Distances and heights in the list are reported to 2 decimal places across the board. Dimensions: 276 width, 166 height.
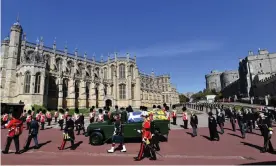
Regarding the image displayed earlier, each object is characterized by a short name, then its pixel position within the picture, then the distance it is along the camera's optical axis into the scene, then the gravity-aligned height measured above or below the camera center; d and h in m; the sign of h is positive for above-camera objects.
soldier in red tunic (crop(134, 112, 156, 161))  7.44 -1.46
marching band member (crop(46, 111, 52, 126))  19.39 -1.11
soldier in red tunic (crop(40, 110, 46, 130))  17.31 -1.16
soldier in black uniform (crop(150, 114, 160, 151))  8.14 -1.69
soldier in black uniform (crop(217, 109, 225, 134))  14.17 -1.29
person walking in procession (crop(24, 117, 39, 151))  9.79 -1.26
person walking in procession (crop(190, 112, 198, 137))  13.06 -1.28
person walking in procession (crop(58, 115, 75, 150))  9.47 -1.25
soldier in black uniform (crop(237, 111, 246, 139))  12.34 -1.31
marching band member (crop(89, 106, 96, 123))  15.78 -0.86
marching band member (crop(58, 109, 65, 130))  16.48 -1.22
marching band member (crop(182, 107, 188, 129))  16.04 -1.31
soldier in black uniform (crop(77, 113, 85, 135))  14.29 -1.25
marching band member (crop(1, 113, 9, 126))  18.56 -1.17
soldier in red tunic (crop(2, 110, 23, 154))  8.63 -1.01
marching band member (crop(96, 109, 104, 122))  15.01 -0.94
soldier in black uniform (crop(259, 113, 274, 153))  8.62 -1.34
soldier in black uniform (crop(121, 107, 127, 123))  10.79 -0.67
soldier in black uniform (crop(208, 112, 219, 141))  11.78 -1.49
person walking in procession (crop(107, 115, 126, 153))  8.99 -1.42
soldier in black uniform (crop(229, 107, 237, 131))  14.78 -1.28
